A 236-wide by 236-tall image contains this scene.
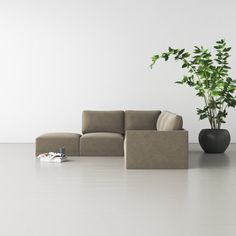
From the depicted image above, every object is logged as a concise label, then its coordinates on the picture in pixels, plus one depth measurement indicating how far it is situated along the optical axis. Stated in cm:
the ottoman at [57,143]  832
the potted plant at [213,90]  868
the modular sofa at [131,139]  700
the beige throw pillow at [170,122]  720
